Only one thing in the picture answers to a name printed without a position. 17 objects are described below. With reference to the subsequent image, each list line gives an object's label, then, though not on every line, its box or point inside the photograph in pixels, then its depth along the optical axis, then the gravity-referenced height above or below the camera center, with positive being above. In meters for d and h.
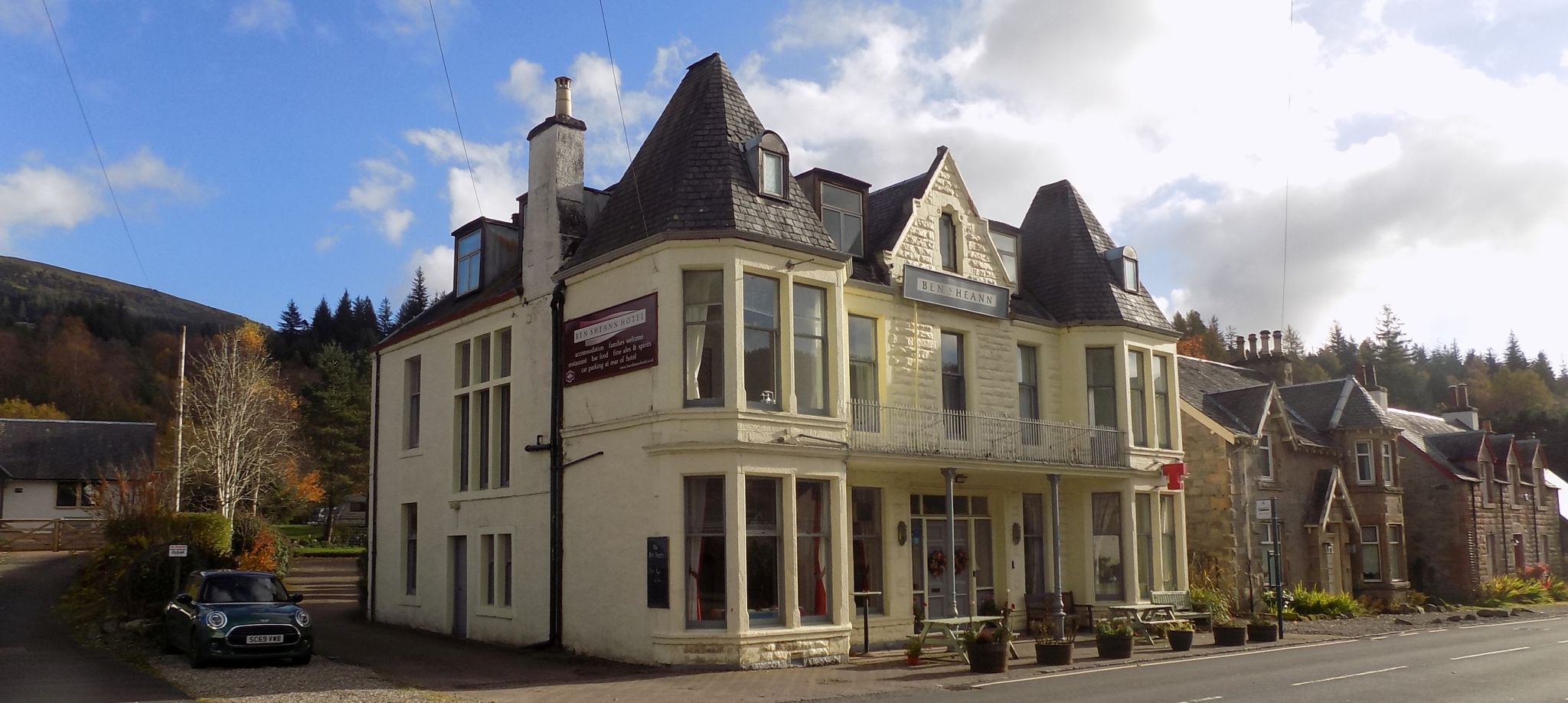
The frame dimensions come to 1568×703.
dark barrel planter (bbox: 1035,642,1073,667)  17.91 -2.75
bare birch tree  42.09 +2.51
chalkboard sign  16.92 -1.28
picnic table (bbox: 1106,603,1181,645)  21.31 -2.68
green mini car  16.38 -1.87
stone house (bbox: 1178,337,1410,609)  29.64 -0.11
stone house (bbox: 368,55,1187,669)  17.48 +1.32
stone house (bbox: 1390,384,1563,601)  39.25 -1.26
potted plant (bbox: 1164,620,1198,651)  20.23 -2.86
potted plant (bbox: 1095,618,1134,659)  19.03 -2.76
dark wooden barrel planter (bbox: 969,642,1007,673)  16.94 -2.65
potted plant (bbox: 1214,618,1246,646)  21.58 -3.01
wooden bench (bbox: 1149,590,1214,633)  22.80 -2.75
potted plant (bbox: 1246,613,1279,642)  22.42 -3.07
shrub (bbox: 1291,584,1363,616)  30.56 -3.48
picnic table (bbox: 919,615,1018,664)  17.83 -2.44
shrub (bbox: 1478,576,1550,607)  38.19 -4.11
